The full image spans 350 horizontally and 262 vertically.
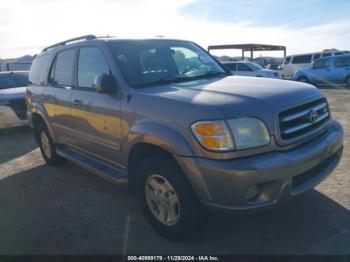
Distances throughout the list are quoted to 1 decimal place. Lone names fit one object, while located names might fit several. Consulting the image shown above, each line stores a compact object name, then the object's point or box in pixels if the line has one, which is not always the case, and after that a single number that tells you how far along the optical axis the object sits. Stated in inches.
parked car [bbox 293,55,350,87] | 693.9
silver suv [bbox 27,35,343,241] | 102.0
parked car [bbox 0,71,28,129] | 327.6
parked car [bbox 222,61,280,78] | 697.6
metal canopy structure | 1355.8
